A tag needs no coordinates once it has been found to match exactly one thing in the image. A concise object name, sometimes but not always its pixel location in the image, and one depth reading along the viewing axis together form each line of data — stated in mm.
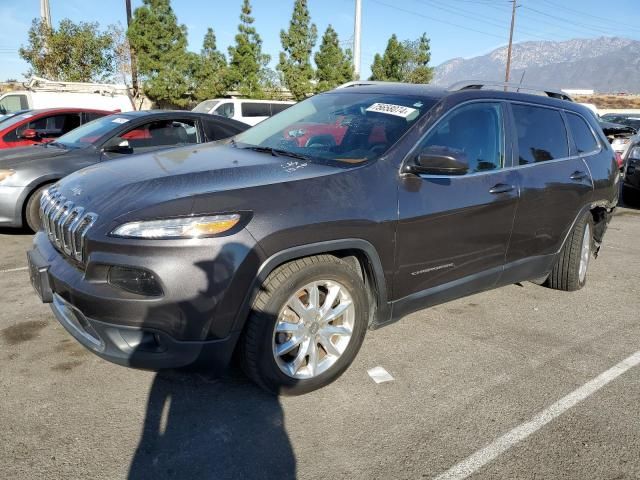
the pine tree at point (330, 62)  29281
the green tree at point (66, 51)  26120
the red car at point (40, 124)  7828
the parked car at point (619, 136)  10883
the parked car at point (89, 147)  5891
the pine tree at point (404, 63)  31000
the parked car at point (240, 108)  17266
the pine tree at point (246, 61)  28219
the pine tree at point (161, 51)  26172
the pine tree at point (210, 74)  27859
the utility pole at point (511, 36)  41956
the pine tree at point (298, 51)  28953
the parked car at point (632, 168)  9412
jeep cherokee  2461
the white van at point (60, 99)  15883
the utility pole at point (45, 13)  26219
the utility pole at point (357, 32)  27453
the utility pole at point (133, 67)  27047
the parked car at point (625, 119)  16777
